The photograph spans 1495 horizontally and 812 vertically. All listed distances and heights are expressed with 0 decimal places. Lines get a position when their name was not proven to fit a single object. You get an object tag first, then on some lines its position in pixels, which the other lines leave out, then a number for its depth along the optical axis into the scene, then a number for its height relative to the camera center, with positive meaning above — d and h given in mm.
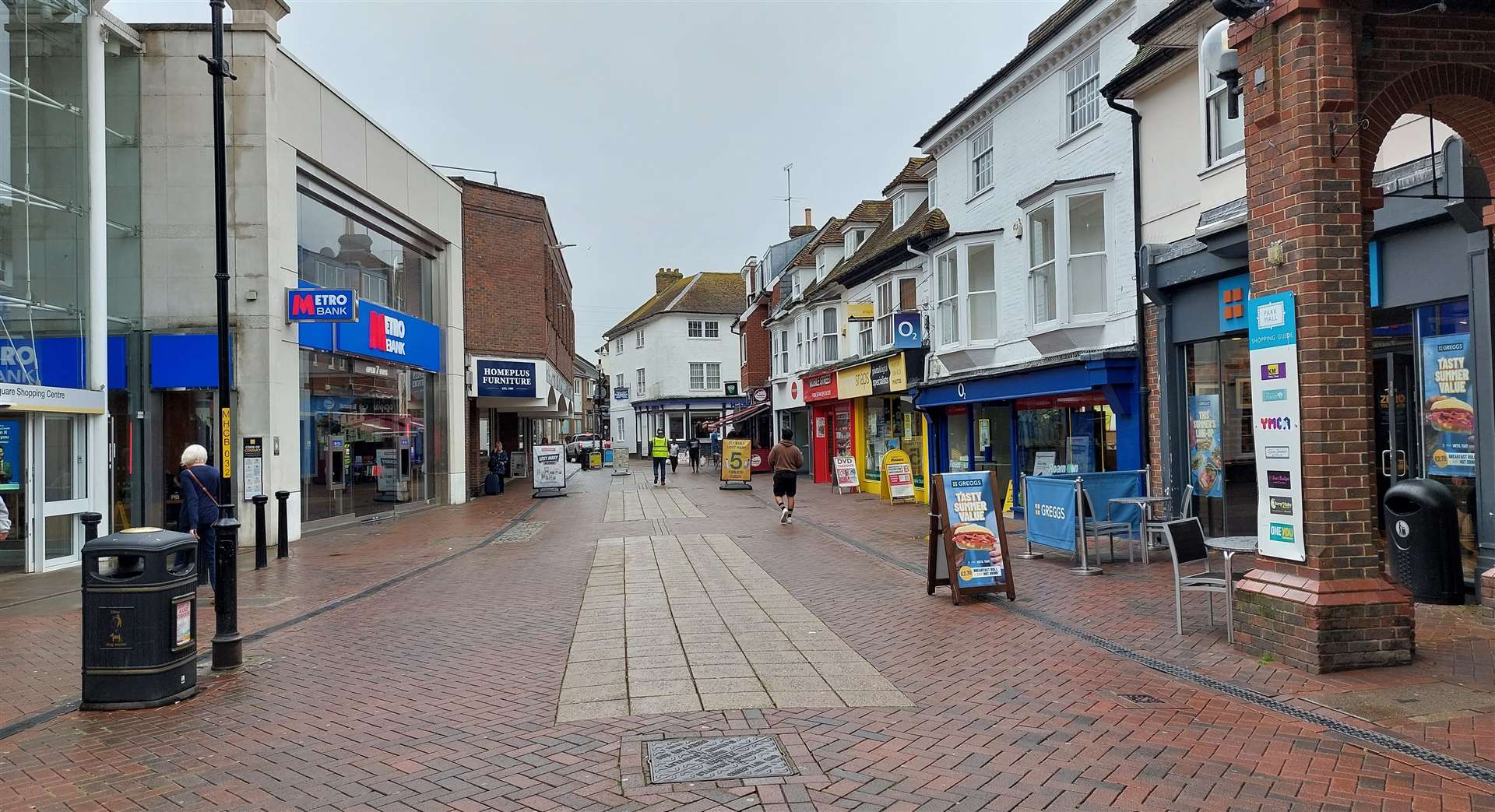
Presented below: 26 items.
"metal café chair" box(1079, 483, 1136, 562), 10570 -1197
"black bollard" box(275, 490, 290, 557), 13015 -1321
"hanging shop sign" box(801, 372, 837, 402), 27417 +1339
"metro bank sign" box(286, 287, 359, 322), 14742 +2184
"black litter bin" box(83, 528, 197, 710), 5742 -1151
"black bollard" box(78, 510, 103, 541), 8211 -682
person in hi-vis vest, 30125 -649
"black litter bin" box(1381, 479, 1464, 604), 7820 -1067
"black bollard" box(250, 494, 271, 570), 11961 -1237
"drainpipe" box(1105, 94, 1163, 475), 12969 +2952
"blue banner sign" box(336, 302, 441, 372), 17516 +2134
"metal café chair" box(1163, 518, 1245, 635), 7234 -994
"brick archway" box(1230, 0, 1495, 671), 6031 +854
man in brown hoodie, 17031 -748
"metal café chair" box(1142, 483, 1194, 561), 11000 -1206
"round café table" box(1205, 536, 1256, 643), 6773 -947
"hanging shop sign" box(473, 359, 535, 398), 26188 +1718
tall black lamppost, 6684 -382
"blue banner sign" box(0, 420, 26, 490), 11523 -95
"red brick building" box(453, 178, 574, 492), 26453 +3998
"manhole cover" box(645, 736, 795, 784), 4465 -1648
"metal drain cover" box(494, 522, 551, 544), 15327 -1680
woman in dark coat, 9016 -504
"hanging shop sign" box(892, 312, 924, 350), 20328 +2153
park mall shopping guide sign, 6262 -47
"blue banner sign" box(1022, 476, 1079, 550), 10695 -1047
